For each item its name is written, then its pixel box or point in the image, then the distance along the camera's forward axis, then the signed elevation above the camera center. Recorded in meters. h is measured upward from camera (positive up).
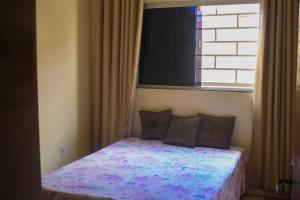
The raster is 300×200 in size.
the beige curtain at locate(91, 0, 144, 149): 4.26 +0.06
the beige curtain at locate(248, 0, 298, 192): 3.63 -0.25
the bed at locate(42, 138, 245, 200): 2.64 -0.87
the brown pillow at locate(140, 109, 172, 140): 4.19 -0.64
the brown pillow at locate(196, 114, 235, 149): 3.88 -0.67
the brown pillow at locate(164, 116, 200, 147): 3.95 -0.68
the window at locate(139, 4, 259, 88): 3.99 +0.25
